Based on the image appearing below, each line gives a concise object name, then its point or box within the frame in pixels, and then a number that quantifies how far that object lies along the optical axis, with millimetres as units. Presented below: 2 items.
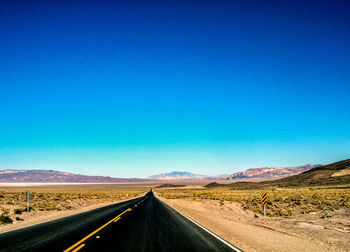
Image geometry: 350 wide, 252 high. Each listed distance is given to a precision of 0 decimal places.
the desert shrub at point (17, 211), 20141
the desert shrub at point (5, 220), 14821
